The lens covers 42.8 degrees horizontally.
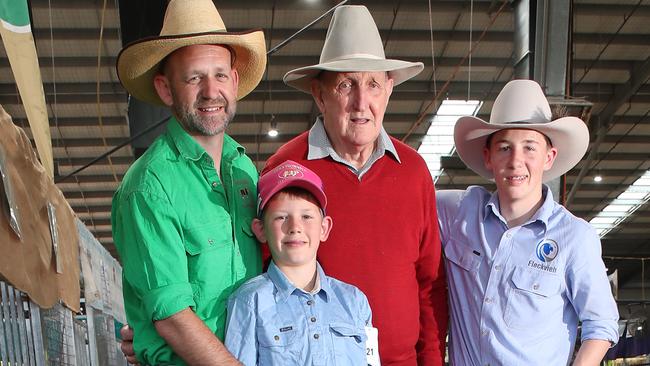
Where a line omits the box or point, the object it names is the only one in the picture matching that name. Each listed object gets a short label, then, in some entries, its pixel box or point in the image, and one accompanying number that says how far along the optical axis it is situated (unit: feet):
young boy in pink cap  7.09
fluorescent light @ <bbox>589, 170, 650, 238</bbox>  66.64
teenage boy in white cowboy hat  8.68
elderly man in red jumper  8.47
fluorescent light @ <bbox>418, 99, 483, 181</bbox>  49.88
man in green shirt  6.64
